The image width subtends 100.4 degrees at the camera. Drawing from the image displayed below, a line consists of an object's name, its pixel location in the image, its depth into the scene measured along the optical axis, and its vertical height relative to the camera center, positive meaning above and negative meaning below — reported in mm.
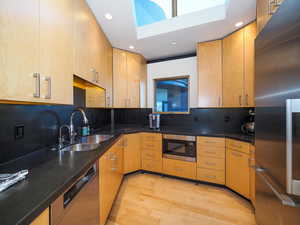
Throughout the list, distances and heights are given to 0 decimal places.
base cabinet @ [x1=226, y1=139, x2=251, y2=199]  1604 -759
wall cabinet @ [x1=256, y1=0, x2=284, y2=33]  936 +847
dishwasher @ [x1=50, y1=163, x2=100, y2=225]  624 -559
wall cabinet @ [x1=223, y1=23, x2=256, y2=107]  1700 +648
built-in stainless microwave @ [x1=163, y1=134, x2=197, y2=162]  2100 -620
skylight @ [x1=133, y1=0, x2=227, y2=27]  1844 +1672
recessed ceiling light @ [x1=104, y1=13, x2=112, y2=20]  1626 +1266
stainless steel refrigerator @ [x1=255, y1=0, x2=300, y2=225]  656 -32
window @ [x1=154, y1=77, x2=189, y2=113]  2707 +385
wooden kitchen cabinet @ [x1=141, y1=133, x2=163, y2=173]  2303 -752
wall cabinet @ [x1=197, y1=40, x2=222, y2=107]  2104 +663
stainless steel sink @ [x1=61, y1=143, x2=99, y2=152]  1400 -403
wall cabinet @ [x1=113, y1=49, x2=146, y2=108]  2504 +691
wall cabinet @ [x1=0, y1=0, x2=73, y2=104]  599 +370
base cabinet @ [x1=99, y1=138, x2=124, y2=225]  1191 -755
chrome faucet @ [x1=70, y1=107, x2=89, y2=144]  1403 -272
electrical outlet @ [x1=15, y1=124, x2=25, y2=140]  968 -153
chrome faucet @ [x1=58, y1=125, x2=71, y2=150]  1273 -315
